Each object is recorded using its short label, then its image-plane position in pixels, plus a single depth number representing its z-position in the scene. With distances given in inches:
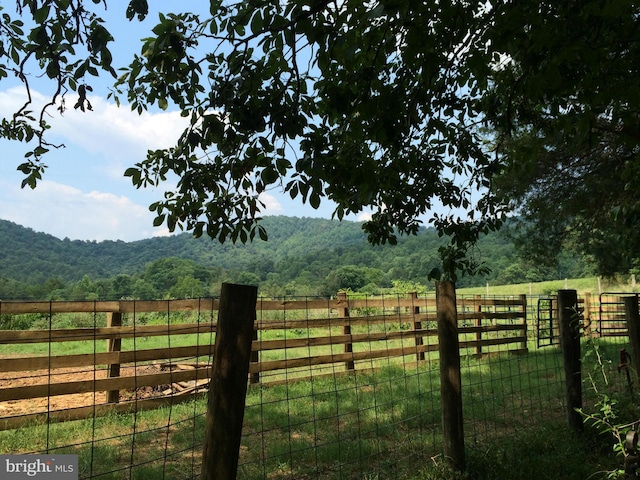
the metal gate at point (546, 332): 559.8
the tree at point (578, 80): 81.0
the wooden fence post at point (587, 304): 546.2
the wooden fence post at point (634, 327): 174.7
